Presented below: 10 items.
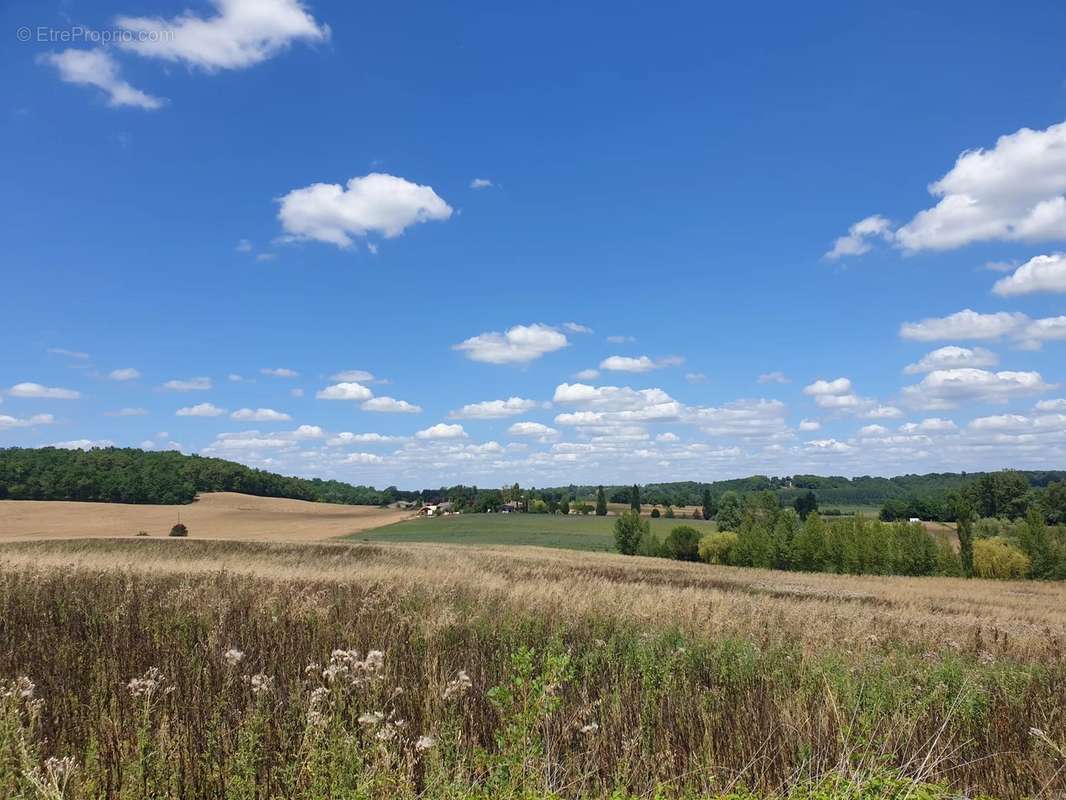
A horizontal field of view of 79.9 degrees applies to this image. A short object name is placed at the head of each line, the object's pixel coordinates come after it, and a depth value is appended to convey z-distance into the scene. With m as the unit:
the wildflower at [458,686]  4.60
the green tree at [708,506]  149.01
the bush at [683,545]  93.50
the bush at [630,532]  90.75
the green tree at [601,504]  144.25
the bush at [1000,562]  69.44
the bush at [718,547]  85.12
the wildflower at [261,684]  4.61
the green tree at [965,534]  70.12
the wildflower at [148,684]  4.37
